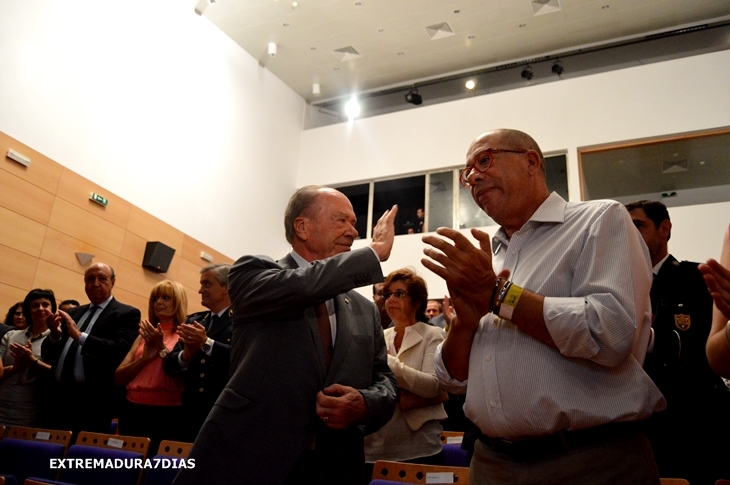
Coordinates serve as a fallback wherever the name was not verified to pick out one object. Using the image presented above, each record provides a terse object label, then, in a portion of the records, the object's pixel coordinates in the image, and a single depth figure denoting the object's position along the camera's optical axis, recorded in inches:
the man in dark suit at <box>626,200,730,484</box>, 76.2
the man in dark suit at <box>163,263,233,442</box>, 117.6
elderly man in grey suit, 59.4
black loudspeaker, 262.2
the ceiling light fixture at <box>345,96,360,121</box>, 404.8
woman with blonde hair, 124.3
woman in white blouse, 99.7
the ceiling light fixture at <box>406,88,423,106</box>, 390.9
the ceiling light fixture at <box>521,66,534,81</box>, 360.2
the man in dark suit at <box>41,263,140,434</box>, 137.3
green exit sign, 239.9
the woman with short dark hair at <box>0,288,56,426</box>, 145.0
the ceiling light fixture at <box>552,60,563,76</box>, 350.9
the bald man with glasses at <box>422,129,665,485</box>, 48.6
